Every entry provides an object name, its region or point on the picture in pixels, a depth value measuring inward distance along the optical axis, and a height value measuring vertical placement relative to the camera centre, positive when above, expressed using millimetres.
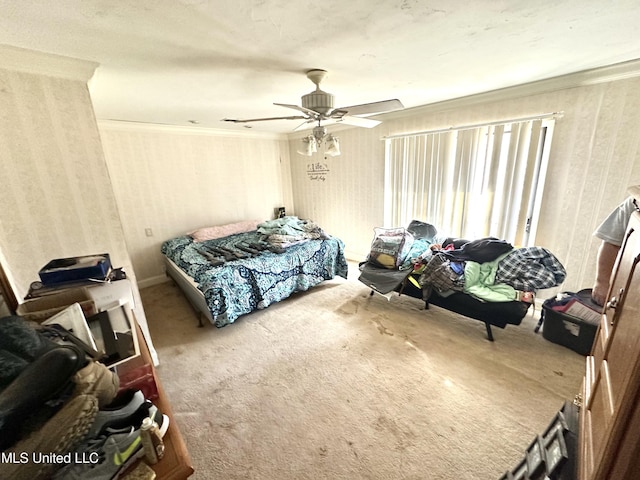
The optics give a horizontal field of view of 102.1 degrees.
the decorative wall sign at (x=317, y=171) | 4430 +46
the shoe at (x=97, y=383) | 657 -518
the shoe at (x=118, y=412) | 708 -680
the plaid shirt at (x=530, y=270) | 2182 -884
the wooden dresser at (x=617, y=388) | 622 -636
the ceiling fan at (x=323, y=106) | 1753 +439
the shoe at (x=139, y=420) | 734 -706
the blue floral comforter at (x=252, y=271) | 2453 -1013
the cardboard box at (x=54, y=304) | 1015 -500
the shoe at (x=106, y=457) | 624 -686
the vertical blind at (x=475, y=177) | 2516 -102
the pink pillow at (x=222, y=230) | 3709 -781
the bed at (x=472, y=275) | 2178 -984
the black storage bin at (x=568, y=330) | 1986 -1301
